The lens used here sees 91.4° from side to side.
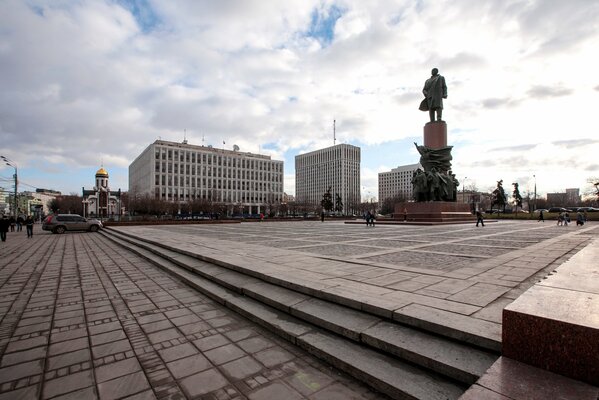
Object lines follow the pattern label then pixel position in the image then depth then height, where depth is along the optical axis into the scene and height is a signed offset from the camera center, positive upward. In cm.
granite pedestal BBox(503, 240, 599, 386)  208 -98
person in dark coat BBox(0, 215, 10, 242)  1742 -91
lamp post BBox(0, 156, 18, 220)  2955 +461
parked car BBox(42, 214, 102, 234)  2390 -108
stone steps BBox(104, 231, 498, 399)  256 -153
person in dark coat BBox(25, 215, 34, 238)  1992 -90
